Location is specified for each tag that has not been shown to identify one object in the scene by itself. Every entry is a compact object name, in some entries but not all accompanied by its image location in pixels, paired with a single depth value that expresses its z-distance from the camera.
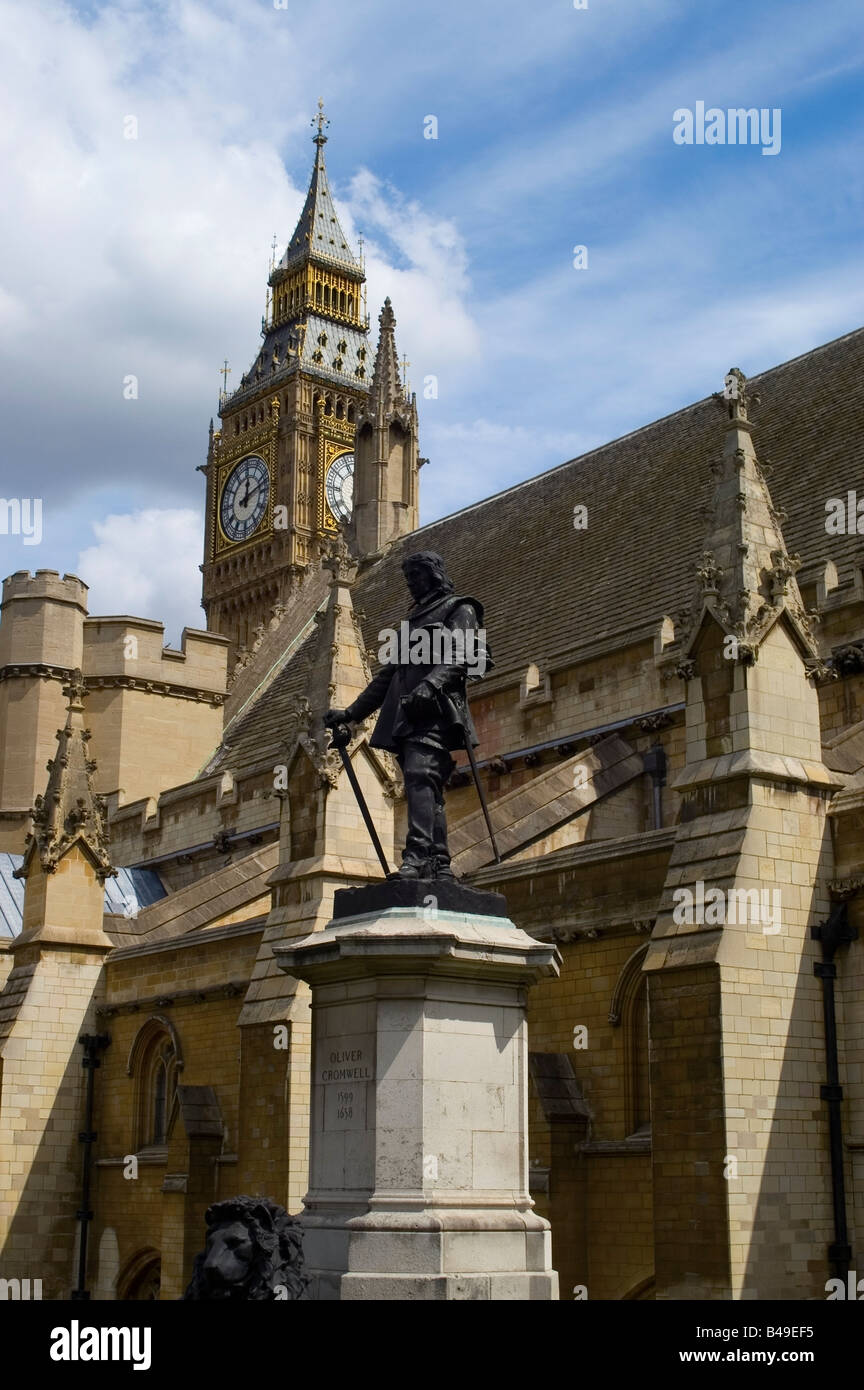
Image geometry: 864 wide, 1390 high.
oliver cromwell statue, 11.72
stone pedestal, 10.38
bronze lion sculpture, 9.60
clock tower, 89.12
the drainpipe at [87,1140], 27.31
